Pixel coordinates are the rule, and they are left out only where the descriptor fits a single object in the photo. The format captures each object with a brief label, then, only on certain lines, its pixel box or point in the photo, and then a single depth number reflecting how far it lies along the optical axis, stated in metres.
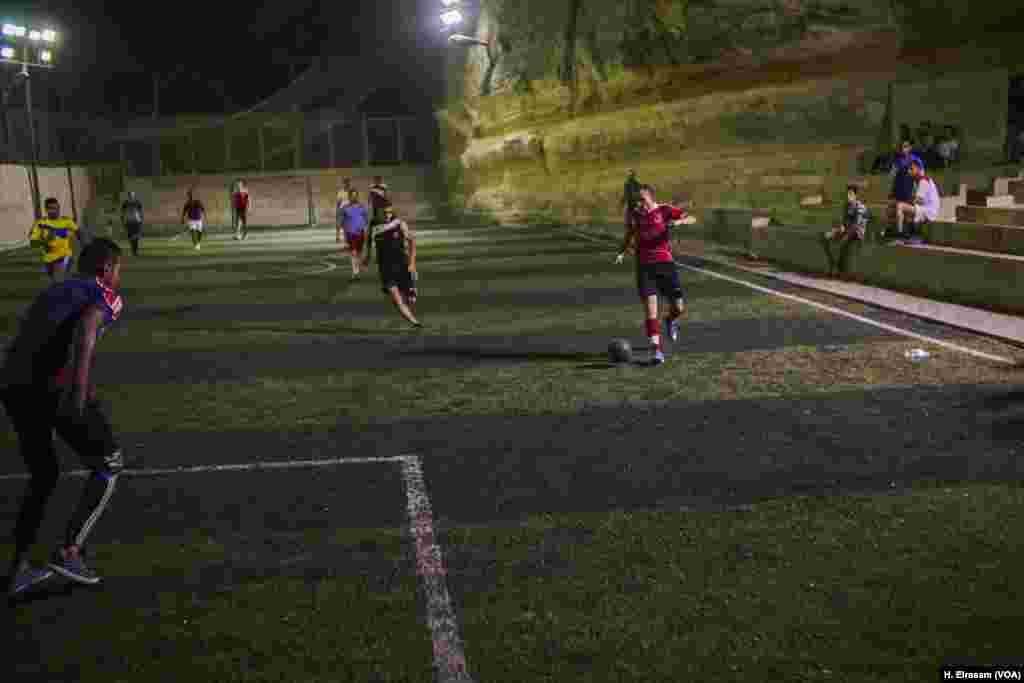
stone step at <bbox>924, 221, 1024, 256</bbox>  15.23
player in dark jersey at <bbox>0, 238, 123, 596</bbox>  4.88
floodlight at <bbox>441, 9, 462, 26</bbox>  43.18
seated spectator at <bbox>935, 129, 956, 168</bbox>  27.05
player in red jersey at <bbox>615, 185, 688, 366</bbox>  11.21
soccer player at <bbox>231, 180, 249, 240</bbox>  36.38
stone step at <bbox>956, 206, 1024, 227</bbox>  16.75
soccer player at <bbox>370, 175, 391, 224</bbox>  14.42
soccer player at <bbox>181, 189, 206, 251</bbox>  34.00
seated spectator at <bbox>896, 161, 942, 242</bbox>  17.84
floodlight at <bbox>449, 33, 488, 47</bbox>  41.37
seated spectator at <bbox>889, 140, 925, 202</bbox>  17.78
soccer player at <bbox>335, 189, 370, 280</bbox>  22.18
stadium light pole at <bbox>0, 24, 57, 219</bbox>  31.53
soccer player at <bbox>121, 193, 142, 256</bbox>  31.81
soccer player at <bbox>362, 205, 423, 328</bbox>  13.96
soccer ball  11.17
